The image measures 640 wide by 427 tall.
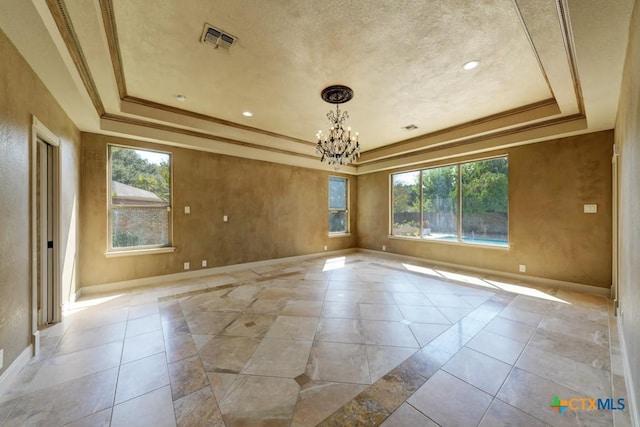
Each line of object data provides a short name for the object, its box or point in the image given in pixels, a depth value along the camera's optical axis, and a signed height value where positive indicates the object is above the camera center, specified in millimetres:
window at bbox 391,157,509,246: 4930 +237
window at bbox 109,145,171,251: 4188 +274
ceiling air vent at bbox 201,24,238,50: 2297 +1731
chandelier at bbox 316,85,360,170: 3701 +1090
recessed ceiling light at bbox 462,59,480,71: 2760 +1709
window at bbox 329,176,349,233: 7500 +258
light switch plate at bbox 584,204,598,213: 3838 +67
